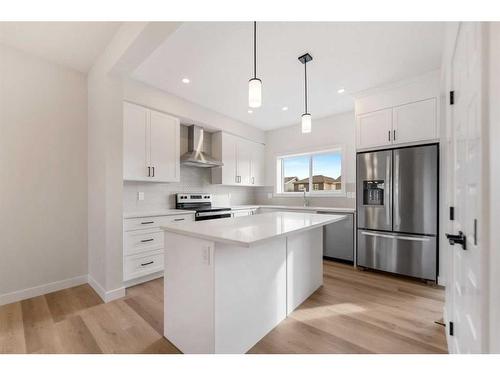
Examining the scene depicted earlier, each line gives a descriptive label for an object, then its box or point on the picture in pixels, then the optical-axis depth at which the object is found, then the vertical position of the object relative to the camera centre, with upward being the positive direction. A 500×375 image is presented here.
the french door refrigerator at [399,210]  2.76 -0.31
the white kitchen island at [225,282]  1.41 -0.70
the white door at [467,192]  0.84 -0.02
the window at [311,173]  4.42 +0.31
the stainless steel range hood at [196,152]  3.74 +0.62
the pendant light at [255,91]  1.71 +0.75
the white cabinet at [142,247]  2.74 -0.79
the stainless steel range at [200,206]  3.60 -0.34
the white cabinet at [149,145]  2.93 +0.61
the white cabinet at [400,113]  2.77 +1.02
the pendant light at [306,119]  2.35 +0.73
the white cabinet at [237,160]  4.36 +0.58
